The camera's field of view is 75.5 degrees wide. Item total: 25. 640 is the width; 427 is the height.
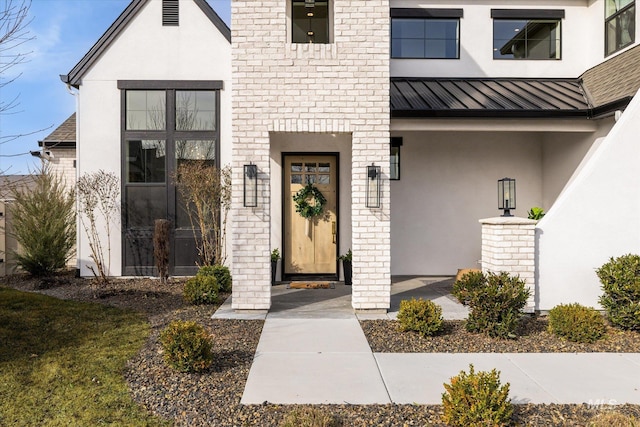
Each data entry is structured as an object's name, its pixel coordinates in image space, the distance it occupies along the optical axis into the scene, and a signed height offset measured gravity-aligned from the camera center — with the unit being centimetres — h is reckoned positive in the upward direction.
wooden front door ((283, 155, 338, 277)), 934 -56
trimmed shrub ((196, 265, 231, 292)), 776 -120
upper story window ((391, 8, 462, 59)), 998 +426
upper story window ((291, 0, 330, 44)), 803 +377
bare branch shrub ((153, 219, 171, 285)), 870 -75
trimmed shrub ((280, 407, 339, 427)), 308 -159
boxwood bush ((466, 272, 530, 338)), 533 -126
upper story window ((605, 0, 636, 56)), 862 +404
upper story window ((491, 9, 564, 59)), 997 +433
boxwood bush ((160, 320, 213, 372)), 414 -141
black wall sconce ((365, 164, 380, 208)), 655 +36
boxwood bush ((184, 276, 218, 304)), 698 -136
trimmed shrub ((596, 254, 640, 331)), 562 -111
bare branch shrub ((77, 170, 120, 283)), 915 -1
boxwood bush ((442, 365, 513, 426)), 310 -148
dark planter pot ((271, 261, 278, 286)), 888 -131
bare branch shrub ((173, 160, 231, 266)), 874 +18
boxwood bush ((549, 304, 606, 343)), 522 -145
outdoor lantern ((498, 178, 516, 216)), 689 +26
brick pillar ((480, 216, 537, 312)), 629 -58
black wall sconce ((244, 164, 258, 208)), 646 +40
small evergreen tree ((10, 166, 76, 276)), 939 -32
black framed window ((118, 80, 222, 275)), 945 +135
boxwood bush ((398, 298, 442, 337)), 539 -142
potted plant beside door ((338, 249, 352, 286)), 872 -120
